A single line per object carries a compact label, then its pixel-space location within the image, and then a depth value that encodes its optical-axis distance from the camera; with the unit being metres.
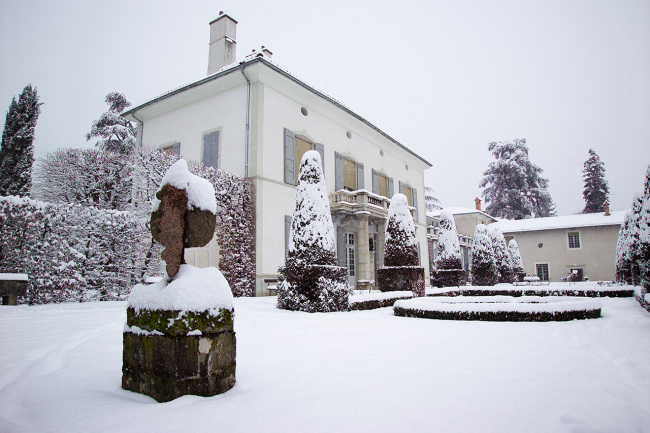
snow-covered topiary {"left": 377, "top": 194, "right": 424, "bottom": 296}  11.97
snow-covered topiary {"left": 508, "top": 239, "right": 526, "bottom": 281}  23.28
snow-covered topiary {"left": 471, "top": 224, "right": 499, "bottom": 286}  17.02
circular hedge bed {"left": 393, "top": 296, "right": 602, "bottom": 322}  6.91
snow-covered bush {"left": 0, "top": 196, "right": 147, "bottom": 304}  8.49
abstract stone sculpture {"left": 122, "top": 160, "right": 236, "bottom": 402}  2.53
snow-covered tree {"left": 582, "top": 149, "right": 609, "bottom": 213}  39.25
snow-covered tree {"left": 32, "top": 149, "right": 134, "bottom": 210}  12.78
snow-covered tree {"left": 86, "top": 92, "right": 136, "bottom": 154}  21.78
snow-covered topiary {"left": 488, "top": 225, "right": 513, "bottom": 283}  19.34
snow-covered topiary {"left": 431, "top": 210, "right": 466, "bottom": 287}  16.48
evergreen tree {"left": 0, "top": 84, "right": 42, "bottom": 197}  14.46
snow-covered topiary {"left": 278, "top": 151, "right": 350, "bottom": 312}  8.48
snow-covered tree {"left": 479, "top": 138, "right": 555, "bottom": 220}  40.22
